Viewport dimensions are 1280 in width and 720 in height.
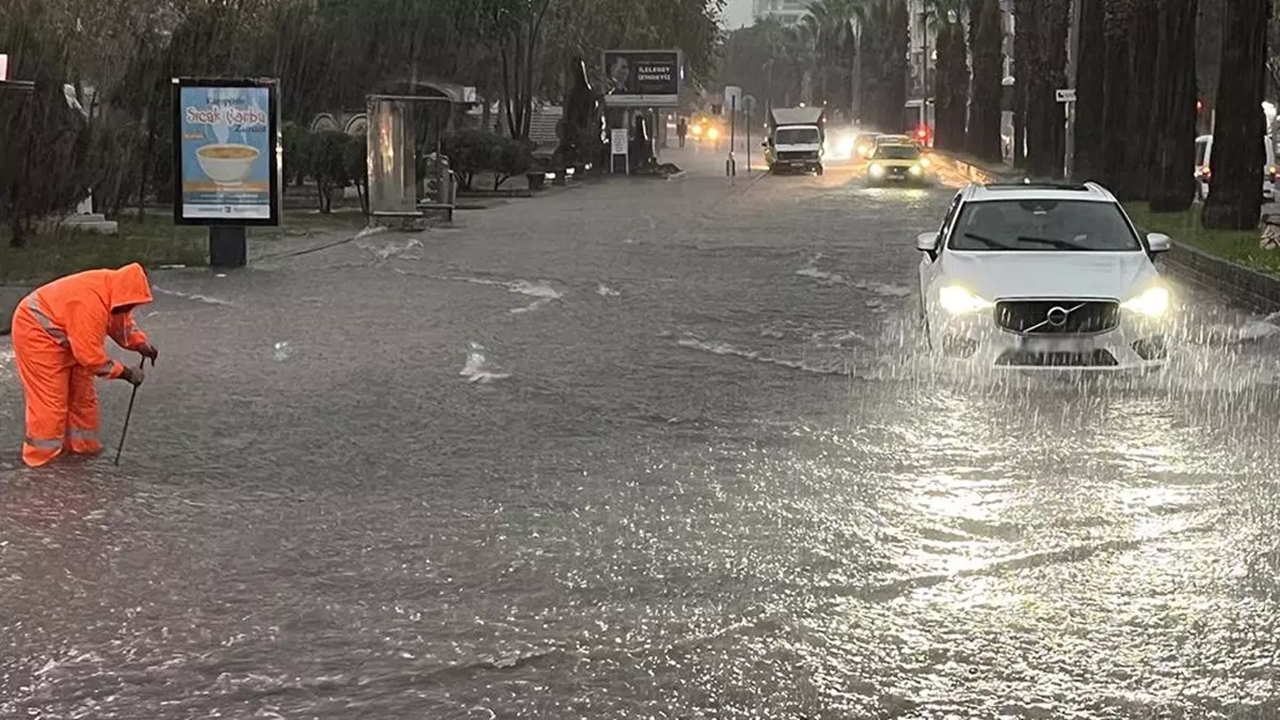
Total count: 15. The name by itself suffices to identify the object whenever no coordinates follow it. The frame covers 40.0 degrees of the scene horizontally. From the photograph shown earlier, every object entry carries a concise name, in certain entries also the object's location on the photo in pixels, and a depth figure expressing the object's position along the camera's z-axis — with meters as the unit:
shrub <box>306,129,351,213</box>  36.19
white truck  66.25
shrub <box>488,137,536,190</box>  48.34
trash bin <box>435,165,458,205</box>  33.94
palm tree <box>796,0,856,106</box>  140.62
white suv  12.52
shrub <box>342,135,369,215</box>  36.06
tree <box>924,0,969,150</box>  80.44
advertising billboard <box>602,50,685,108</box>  63.28
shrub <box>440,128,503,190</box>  47.31
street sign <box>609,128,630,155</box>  65.56
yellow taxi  54.12
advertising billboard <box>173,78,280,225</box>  22.48
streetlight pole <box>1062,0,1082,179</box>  41.47
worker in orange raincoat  9.54
